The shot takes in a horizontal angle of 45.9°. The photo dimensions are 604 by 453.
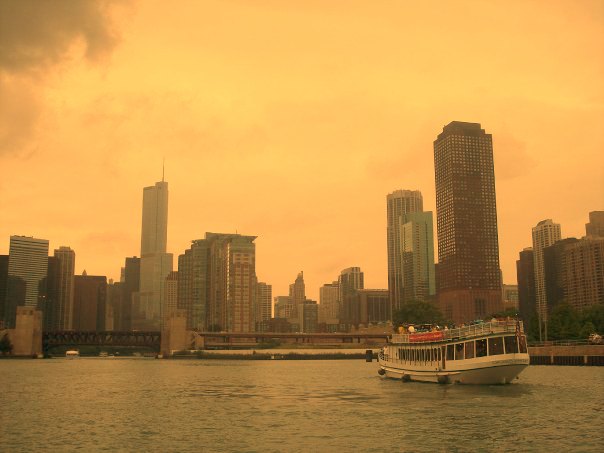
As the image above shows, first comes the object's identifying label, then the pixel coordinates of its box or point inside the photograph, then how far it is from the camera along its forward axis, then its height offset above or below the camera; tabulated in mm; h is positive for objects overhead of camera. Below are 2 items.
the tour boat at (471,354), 72312 -1606
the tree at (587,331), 157125 +1551
